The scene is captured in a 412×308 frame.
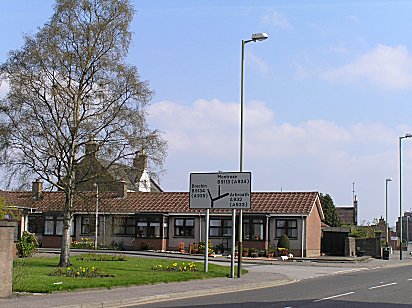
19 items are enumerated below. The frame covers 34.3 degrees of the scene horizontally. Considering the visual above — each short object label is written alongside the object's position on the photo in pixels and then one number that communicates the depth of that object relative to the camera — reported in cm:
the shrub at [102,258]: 3509
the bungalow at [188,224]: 5288
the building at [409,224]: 11590
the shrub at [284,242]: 5141
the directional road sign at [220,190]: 2794
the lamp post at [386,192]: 6164
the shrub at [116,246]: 5309
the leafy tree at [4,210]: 1831
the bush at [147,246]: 5466
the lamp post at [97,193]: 2967
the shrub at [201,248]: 5109
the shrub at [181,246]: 5272
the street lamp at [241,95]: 2711
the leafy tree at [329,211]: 8706
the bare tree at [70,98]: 2808
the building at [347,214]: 10606
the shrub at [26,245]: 3631
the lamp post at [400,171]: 5553
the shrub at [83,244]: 5169
